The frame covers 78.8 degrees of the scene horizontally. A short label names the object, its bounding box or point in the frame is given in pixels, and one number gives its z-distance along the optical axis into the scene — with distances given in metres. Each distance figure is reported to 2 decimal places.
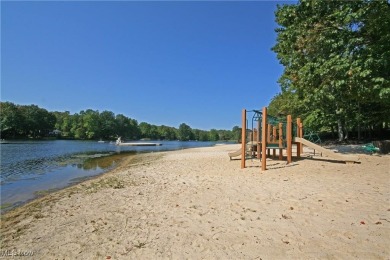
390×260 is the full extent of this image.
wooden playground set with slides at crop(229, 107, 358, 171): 10.45
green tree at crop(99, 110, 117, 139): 112.54
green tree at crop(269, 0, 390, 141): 11.48
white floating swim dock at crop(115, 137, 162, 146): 64.07
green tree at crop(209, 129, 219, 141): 188.75
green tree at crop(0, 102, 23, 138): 78.00
